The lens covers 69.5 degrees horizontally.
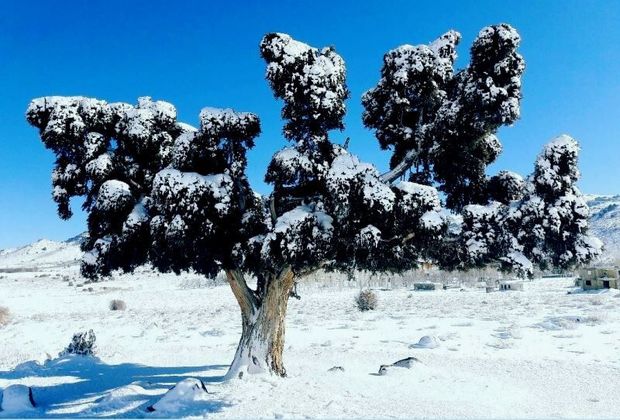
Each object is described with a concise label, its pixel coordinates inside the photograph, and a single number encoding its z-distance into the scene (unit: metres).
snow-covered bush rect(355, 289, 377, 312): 42.41
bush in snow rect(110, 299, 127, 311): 48.41
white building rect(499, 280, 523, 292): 62.50
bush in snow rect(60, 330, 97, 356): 20.84
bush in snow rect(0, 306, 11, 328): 37.05
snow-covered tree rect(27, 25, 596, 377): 10.09
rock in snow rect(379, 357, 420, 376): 14.37
